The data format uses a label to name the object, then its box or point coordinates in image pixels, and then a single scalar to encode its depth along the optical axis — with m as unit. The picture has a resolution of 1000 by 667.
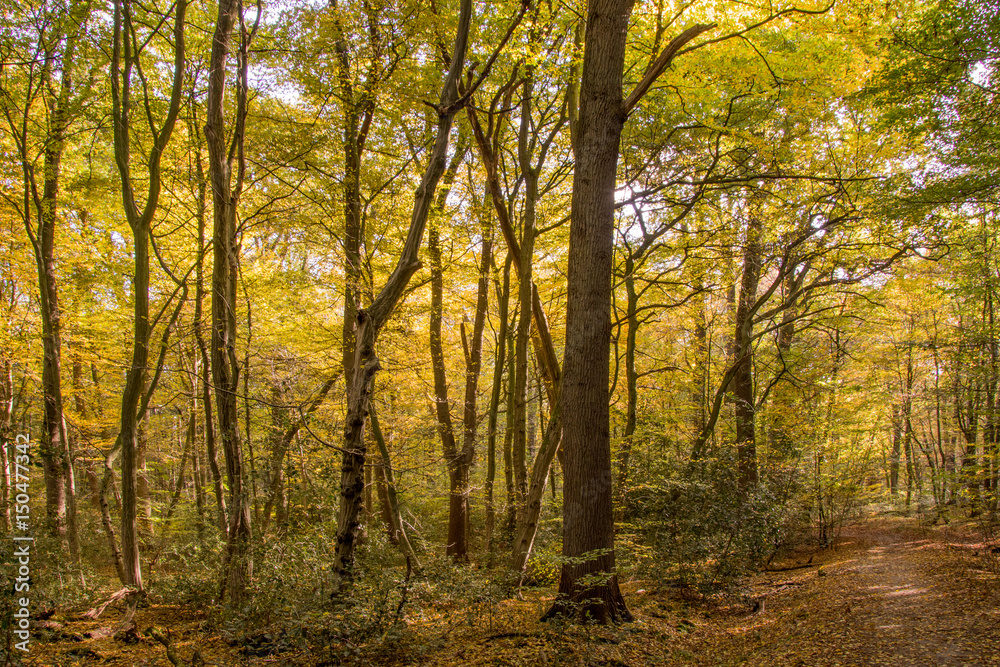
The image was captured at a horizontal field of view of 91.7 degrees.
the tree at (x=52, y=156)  6.27
